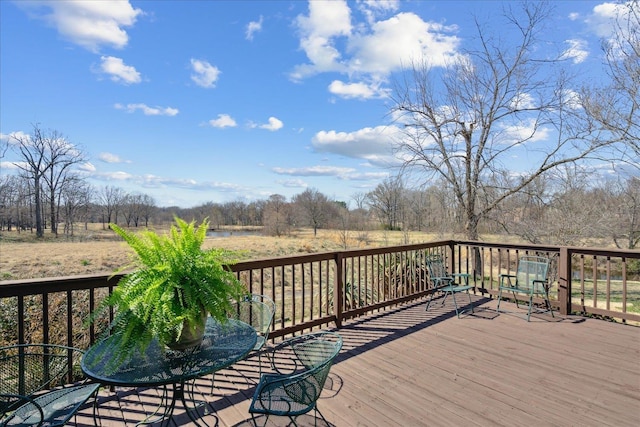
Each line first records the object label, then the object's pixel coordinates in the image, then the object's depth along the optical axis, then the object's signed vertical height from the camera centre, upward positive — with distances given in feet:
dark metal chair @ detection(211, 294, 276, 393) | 8.68 -2.69
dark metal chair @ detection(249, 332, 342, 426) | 5.20 -3.02
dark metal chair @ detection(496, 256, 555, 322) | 14.47 -2.92
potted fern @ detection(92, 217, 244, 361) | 5.25 -1.28
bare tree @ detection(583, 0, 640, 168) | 19.72 +8.49
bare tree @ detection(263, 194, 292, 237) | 85.81 -0.19
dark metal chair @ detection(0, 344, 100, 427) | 5.24 -3.27
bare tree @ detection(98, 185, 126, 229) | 87.56 +4.64
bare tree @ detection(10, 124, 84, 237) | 71.31 +12.82
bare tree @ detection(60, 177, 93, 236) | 78.95 +3.97
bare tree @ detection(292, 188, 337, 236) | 75.10 +2.06
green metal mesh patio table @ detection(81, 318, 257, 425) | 5.10 -2.50
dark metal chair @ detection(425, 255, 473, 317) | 15.33 -3.06
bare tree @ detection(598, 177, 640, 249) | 26.78 +0.35
